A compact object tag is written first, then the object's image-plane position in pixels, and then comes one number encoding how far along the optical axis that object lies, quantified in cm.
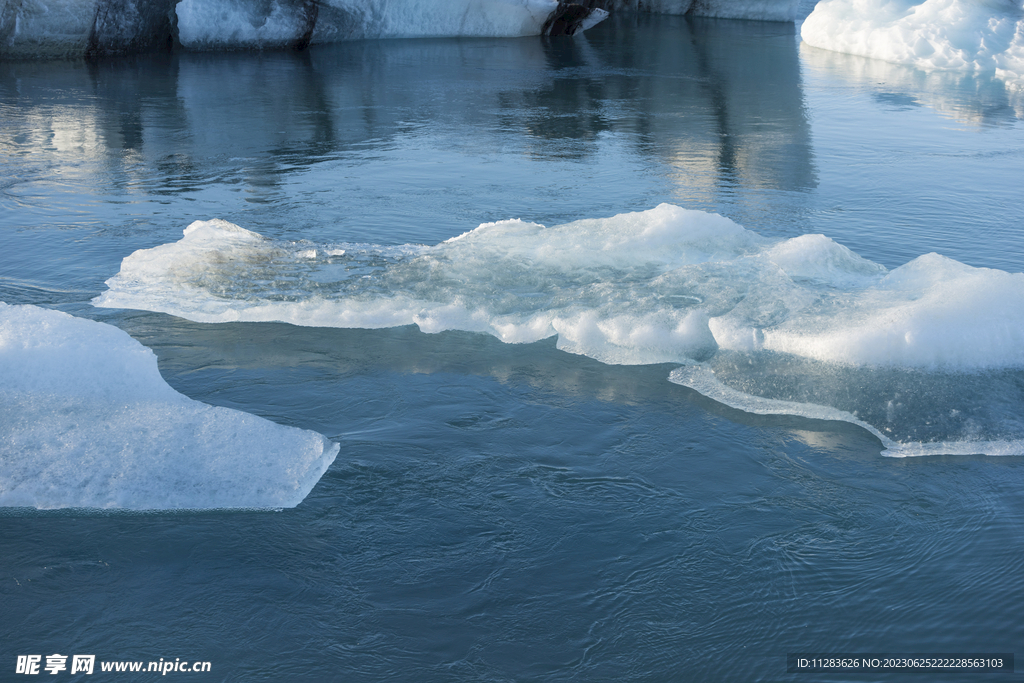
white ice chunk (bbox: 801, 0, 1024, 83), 1572
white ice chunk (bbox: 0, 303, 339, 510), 320
